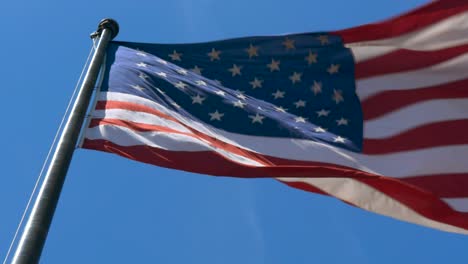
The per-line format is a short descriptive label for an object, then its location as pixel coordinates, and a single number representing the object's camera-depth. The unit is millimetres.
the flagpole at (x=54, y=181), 6195
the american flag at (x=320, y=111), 8914
